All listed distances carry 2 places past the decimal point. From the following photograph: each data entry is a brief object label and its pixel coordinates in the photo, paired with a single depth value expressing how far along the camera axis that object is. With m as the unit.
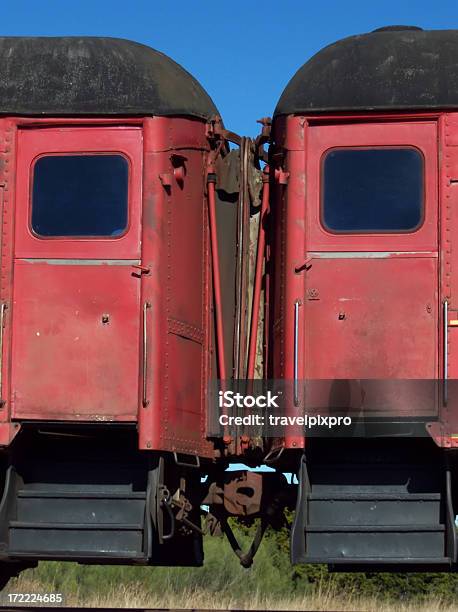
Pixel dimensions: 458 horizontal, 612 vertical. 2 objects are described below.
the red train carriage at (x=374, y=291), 8.41
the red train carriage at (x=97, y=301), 8.55
